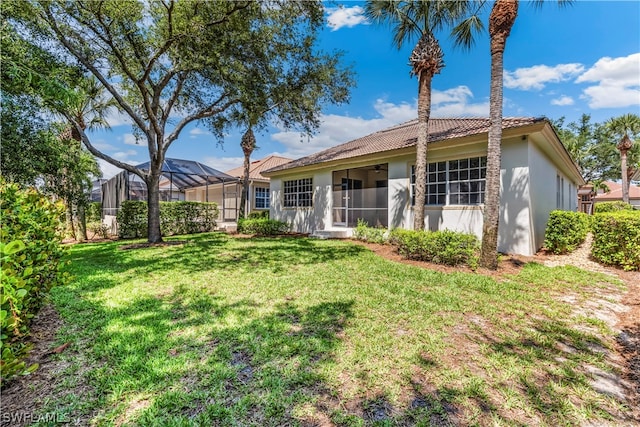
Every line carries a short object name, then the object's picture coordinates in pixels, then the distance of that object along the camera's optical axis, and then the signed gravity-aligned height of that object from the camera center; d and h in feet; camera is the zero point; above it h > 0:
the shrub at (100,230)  47.73 -3.63
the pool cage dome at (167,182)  54.24 +5.84
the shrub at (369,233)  35.75 -3.29
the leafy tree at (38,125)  16.52 +7.00
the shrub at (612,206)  53.83 +0.37
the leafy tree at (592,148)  103.45 +22.26
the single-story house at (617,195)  119.14 +5.93
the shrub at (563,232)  26.86 -2.30
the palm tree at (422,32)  26.63 +17.46
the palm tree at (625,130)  70.59 +21.12
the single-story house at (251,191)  69.92 +5.00
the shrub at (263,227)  47.88 -3.16
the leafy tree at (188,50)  26.05 +16.66
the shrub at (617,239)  21.74 -2.56
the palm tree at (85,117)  37.35 +14.86
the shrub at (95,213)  50.54 -0.81
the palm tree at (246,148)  54.44 +11.79
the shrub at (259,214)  58.66 -1.27
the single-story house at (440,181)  26.91 +3.56
